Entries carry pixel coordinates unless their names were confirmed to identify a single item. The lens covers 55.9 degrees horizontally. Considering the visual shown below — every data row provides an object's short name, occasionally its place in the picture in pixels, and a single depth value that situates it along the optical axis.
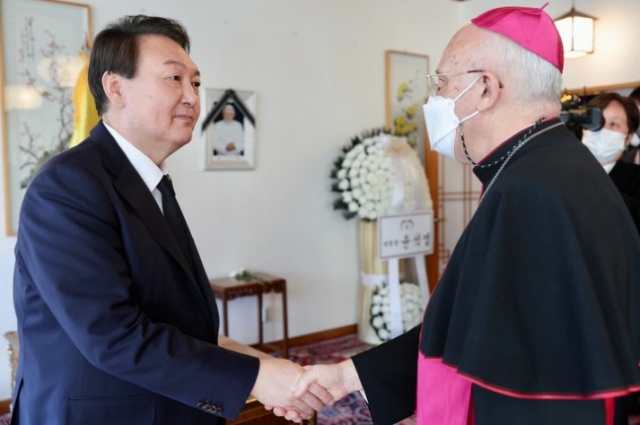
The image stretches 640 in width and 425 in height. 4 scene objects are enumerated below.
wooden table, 4.13
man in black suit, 1.24
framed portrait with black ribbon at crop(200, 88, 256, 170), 4.34
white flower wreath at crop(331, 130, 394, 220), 4.77
